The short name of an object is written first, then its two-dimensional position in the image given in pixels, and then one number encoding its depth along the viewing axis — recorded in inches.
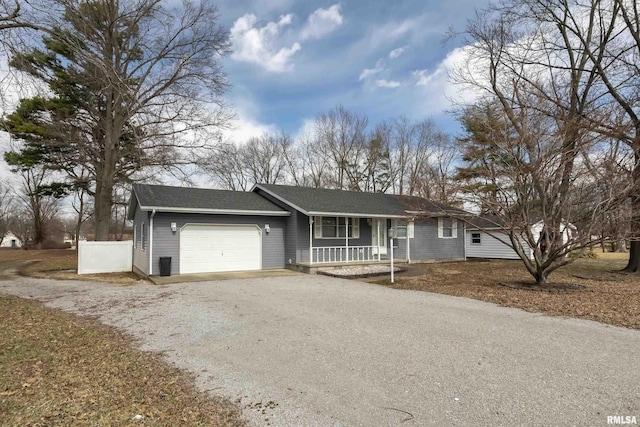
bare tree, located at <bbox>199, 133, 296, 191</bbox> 1512.1
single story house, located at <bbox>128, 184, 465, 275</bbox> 576.1
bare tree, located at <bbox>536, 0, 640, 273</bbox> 565.3
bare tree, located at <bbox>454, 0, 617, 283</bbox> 403.2
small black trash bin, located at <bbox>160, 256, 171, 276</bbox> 553.9
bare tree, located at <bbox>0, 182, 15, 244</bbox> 2059.5
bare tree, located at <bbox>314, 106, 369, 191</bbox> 1353.3
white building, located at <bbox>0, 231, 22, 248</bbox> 2834.9
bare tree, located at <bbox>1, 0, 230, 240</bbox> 717.3
